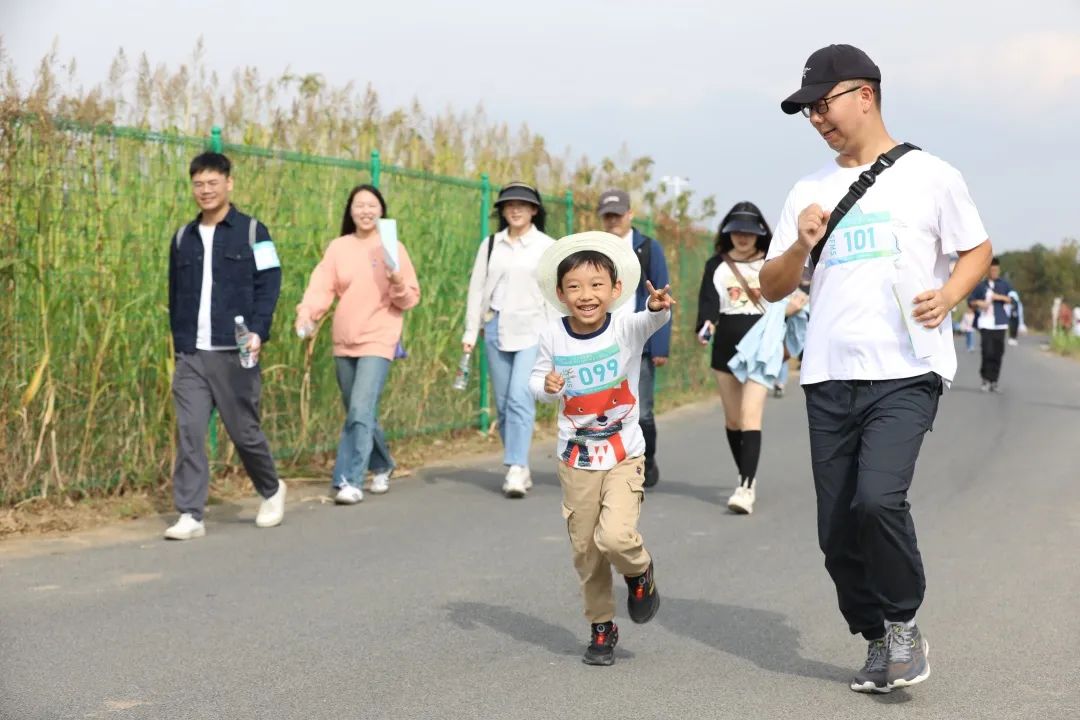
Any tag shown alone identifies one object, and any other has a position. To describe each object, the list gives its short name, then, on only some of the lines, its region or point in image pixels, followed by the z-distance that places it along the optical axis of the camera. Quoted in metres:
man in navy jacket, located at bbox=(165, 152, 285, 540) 8.01
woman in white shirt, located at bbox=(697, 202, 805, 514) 9.13
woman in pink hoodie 9.34
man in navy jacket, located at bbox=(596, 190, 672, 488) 9.30
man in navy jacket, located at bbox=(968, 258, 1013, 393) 21.31
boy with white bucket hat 5.39
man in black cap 4.75
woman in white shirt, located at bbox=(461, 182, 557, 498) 9.74
